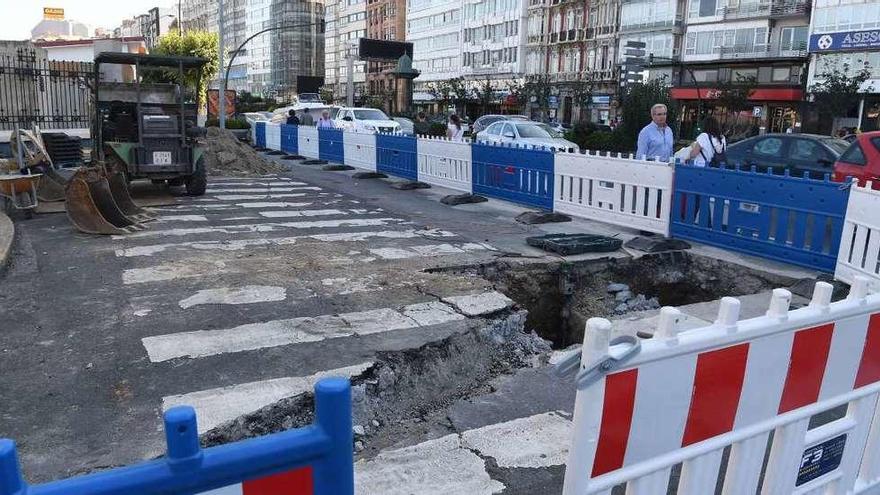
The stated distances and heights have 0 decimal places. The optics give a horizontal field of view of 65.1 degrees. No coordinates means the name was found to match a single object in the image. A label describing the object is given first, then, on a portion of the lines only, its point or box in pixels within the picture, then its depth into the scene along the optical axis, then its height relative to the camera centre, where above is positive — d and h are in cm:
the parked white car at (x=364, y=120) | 2445 -24
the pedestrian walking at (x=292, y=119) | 2702 -29
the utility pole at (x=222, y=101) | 3073 +38
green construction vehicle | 1152 -32
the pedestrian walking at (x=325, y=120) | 2500 -30
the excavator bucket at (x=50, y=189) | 1125 -135
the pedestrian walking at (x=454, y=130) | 1772 -35
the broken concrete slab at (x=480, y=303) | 591 -162
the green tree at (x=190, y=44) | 5688 +533
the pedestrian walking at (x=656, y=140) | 968 -26
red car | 1032 -49
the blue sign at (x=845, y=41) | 4209 +537
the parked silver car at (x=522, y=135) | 1905 -47
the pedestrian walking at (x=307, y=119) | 2669 -28
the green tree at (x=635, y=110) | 2630 +42
